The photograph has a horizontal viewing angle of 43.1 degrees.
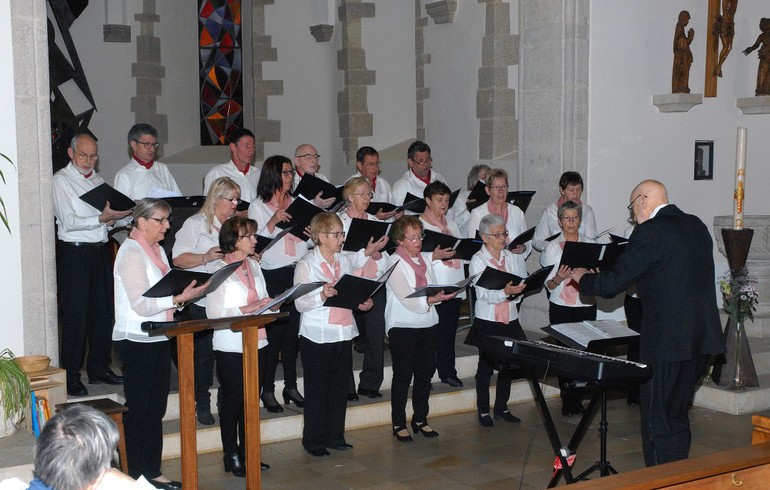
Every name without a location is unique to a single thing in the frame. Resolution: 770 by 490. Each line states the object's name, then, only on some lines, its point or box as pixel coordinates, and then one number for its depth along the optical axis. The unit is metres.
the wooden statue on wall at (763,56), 8.27
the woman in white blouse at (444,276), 6.37
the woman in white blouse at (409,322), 5.74
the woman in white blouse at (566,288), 6.26
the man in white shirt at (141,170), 6.05
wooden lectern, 4.03
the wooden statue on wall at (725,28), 8.12
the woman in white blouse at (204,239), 5.35
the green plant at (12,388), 4.30
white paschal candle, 6.34
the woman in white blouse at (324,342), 5.33
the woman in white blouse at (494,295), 6.02
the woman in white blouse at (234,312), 4.89
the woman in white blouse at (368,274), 5.98
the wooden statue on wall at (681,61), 7.88
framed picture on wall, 8.23
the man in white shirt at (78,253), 5.70
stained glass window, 12.06
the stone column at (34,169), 5.00
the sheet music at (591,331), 4.72
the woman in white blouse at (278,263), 5.95
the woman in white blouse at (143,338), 4.61
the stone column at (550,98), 7.51
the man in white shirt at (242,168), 6.52
